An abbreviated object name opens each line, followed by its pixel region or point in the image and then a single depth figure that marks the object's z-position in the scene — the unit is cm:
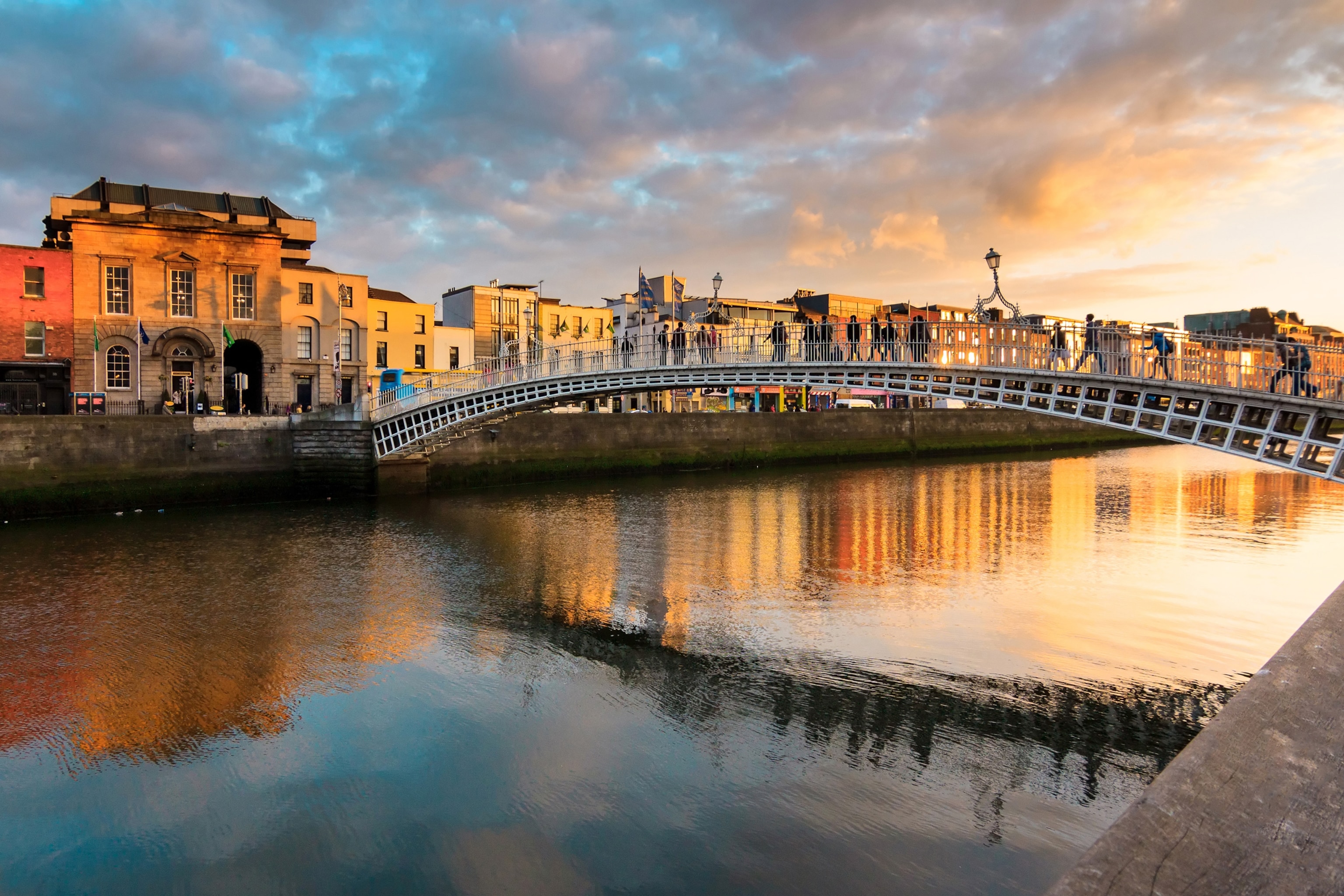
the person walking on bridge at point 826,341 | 1734
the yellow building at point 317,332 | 3142
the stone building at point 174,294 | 2716
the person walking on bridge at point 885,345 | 1614
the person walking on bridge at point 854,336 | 1697
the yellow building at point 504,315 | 4494
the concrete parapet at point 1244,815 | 277
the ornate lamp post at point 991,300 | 1400
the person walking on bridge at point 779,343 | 1819
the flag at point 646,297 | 2555
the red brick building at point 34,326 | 2630
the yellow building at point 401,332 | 3741
